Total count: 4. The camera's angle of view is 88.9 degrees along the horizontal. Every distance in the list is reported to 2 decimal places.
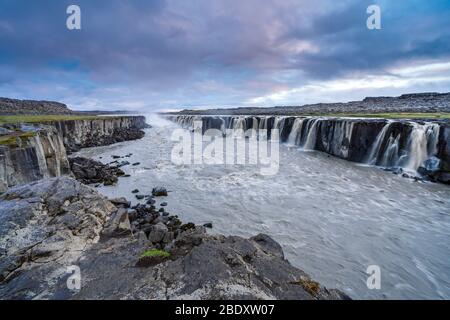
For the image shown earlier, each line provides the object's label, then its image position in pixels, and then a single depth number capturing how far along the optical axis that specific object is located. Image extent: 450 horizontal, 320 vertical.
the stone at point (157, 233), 7.63
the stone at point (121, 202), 11.46
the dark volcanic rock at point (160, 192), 14.15
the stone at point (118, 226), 6.42
